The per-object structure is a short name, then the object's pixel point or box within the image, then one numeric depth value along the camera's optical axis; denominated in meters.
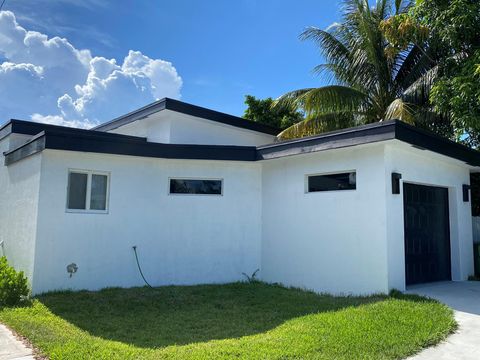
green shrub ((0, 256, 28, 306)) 7.64
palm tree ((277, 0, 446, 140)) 13.16
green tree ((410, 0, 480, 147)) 9.71
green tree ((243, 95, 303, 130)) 18.99
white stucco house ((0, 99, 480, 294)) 8.48
